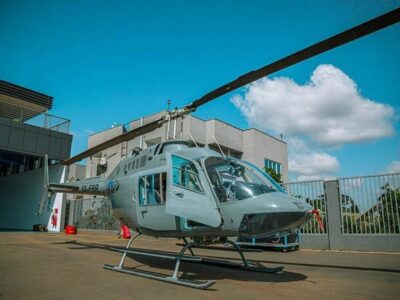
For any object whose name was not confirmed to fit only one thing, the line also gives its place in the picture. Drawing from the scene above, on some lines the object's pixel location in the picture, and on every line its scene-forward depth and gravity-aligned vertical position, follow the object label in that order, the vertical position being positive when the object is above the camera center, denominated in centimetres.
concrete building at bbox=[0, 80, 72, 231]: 2303 +526
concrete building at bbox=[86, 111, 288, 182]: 2447 +653
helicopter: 556 +55
